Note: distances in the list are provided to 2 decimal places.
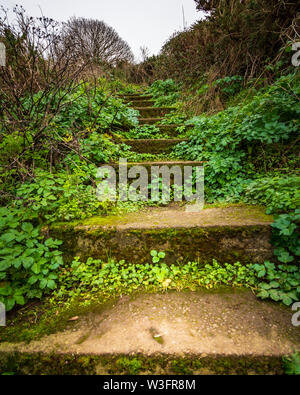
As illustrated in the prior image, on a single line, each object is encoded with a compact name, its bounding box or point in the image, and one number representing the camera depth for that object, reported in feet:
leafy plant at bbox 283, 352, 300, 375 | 3.04
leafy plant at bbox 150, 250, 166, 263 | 5.03
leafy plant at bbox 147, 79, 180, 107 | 17.02
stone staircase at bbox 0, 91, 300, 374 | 3.24
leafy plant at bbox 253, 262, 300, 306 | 4.08
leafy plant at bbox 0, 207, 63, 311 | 4.13
